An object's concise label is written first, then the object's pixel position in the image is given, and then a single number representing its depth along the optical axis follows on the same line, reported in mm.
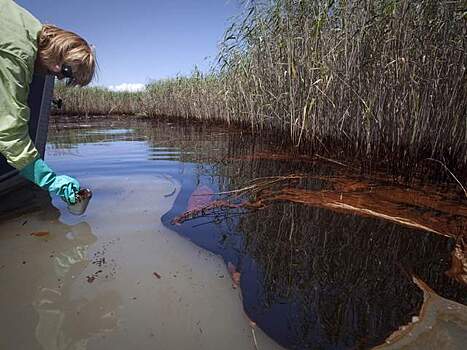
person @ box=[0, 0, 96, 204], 1424
